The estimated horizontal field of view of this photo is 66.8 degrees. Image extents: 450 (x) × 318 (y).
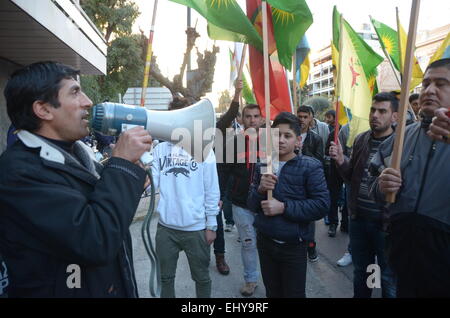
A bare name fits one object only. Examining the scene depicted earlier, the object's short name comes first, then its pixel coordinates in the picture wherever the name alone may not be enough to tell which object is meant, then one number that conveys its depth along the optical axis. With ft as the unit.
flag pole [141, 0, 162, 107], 9.21
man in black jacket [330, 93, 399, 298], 9.63
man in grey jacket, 5.45
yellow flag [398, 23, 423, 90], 14.01
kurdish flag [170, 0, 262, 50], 9.29
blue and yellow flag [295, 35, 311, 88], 12.24
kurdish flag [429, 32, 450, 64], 9.61
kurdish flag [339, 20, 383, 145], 12.35
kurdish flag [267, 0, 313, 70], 9.19
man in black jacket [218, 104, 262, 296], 11.55
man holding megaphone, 3.76
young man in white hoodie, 9.04
